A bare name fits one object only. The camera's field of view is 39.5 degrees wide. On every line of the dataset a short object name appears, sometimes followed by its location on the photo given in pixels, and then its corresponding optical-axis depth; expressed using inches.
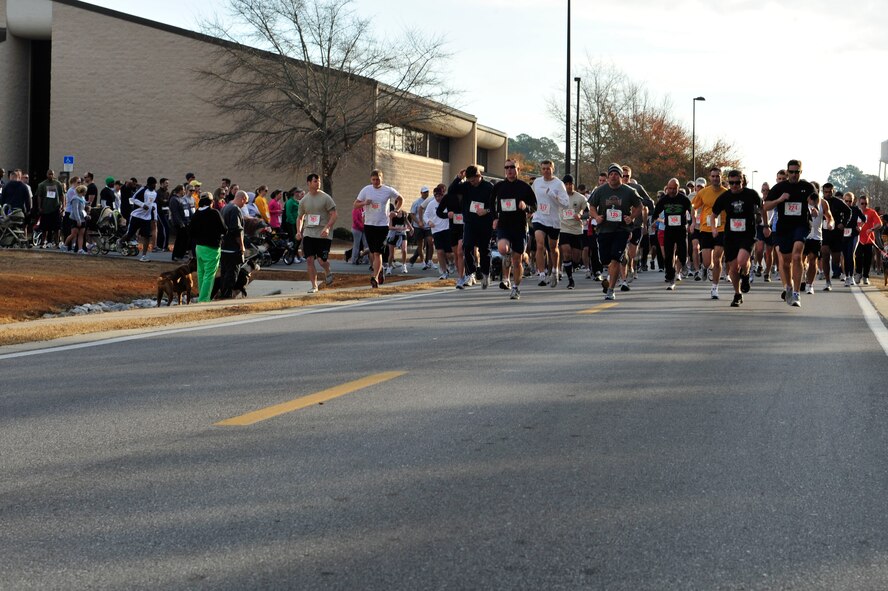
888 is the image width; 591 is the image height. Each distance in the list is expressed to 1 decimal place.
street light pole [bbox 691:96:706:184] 2775.6
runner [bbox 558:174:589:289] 887.7
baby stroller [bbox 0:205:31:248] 1134.4
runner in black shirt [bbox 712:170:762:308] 669.3
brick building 1882.4
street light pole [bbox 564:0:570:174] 1414.9
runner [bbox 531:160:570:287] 779.4
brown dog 706.8
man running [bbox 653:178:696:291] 854.5
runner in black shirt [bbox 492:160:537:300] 730.2
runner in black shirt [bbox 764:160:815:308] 676.1
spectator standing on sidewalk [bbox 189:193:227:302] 699.4
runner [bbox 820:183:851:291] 879.1
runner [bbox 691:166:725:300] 709.0
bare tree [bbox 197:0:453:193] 1675.7
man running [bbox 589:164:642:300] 728.3
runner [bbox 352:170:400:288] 792.9
